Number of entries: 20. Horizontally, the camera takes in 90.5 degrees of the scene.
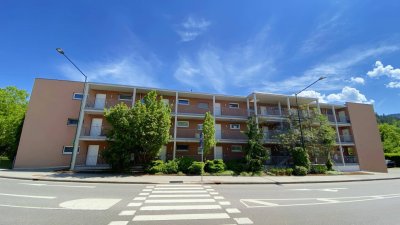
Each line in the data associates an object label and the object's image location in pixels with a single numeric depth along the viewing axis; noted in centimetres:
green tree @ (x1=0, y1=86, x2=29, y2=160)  2584
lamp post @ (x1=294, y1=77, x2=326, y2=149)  2011
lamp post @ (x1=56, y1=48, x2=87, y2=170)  1753
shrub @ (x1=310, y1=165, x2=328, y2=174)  2016
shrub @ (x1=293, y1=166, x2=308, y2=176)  1860
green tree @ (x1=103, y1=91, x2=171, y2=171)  1667
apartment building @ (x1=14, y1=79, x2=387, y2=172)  1989
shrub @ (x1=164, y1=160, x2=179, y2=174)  1725
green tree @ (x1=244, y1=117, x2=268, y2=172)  1869
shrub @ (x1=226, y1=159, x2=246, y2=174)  1869
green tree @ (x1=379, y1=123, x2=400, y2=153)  4881
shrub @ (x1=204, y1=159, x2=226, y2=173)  1783
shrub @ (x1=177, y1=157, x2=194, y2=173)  1783
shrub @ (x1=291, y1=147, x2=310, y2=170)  1984
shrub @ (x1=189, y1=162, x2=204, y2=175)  1736
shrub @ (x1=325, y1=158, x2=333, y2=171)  2173
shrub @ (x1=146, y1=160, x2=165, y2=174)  1692
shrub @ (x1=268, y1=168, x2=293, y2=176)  1839
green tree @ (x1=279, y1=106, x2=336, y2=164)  2122
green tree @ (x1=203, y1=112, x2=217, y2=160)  1900
